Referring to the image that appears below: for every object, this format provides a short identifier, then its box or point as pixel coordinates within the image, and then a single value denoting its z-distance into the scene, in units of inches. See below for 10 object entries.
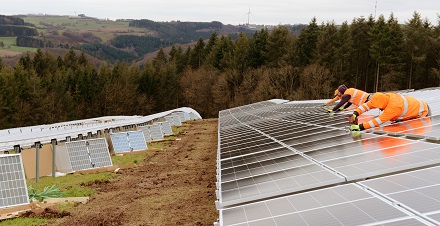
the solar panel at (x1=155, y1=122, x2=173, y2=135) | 1736.6
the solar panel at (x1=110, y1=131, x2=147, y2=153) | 1173.1
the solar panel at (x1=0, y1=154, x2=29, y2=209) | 559.1
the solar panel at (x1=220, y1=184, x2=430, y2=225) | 266.2
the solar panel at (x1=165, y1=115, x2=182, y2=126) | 2180.7
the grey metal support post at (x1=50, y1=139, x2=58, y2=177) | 845.8
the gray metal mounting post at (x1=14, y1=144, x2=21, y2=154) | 750.0
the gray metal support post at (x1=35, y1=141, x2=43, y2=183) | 792.3
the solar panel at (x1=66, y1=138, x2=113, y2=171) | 900.6
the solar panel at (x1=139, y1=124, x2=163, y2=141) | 1483.8
